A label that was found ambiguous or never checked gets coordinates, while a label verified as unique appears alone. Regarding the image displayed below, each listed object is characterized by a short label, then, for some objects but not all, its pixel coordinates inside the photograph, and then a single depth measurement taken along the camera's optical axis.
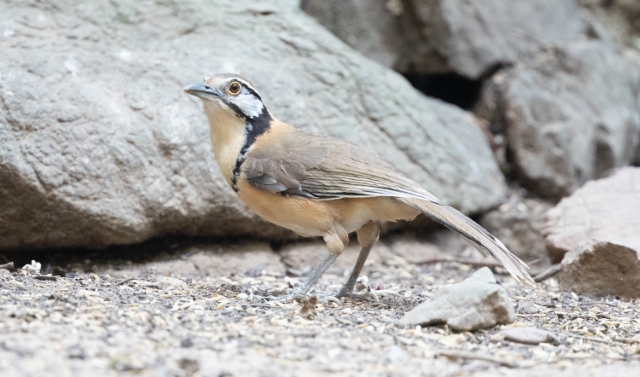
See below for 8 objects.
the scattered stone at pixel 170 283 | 10.03
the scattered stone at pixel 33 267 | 10.17
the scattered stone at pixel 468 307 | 7.93
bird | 9.56
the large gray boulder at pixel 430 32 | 16.97
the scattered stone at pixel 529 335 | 7.62
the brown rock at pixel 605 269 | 10.80
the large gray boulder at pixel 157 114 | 11.19
